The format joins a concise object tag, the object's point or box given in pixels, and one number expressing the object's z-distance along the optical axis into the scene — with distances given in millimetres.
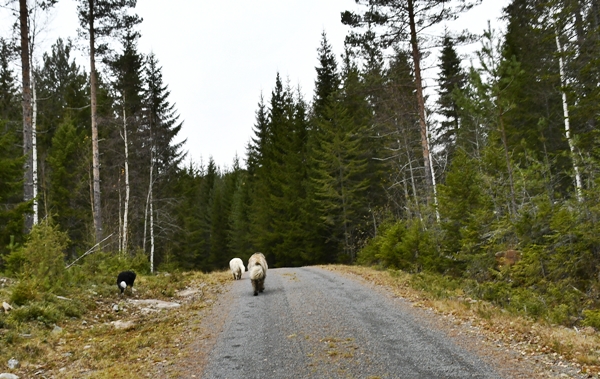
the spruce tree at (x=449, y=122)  27869
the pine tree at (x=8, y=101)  27855
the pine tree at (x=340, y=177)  28578
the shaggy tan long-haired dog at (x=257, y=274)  11656
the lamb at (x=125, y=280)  11695
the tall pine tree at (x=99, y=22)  18000
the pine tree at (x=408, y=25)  16906
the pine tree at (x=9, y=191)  15195
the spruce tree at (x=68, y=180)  29680
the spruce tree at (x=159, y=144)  28381
